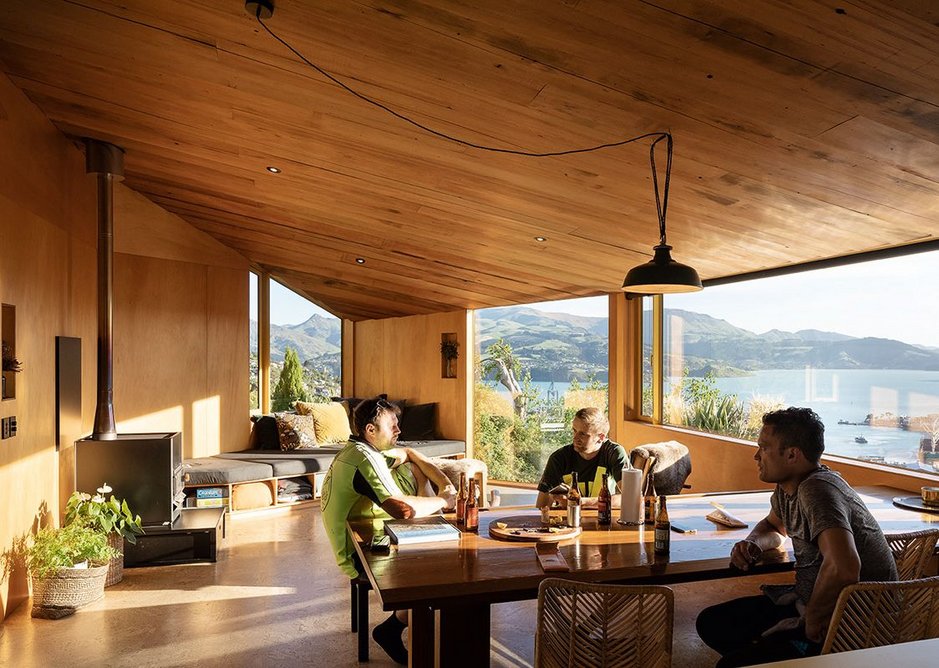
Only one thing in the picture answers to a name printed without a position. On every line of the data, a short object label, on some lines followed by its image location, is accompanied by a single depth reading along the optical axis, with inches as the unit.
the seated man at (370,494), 115.6
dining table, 85.6
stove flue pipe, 196.1
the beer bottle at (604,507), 118.4
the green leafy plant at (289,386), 334.6
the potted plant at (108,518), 169.9
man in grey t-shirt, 83.4
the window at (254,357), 319.5
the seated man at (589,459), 151.2
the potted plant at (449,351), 319.3
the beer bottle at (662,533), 99.0
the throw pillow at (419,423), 322.3
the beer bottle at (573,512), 112.4
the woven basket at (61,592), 153.9
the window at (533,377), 281.6
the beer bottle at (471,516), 113.4
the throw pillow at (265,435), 292.8
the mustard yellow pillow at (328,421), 302.4
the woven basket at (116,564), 178.4
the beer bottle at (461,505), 116.0
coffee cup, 137.4
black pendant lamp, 109.7
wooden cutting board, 106.6
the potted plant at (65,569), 154.4
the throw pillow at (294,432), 287.6
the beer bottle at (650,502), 121.2
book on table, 104.3
